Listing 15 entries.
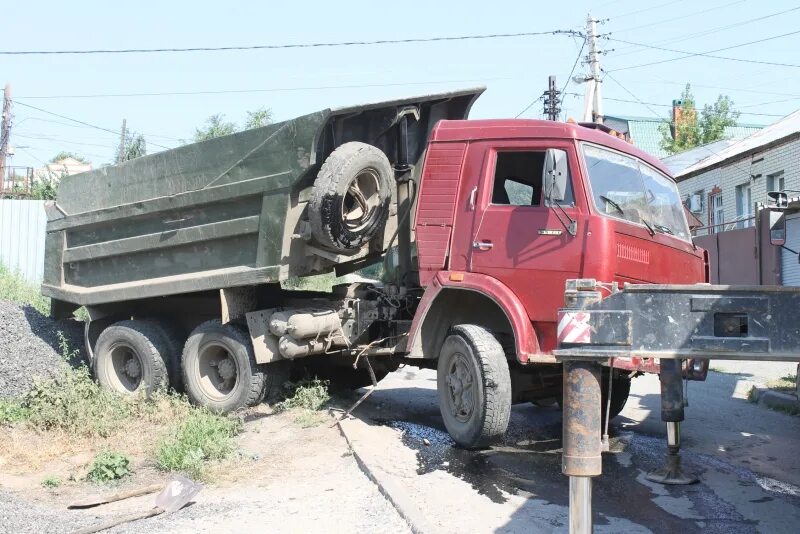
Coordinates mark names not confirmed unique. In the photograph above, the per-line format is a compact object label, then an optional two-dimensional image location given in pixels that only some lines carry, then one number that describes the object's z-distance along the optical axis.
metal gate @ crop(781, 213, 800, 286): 14.29
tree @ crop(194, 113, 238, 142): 31.19
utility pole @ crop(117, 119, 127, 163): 37.26
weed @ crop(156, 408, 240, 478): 5.90
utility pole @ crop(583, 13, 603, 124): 23.25
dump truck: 5.81
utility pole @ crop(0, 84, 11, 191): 32.78
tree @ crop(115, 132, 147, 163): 34.34
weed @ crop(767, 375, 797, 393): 9.44
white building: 19.20
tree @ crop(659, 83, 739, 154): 38.78
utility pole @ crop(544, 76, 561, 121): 32.19
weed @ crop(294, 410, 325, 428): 6.97
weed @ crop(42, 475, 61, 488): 5.91
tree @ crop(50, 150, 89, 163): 63.25
